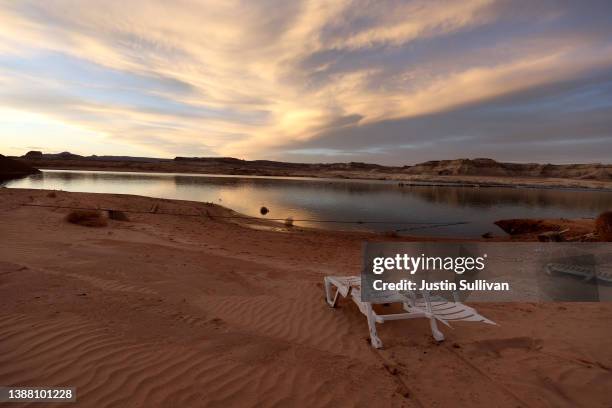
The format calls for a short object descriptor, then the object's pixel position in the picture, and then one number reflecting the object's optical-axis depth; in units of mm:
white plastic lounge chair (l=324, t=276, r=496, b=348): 5223
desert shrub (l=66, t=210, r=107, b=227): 13462
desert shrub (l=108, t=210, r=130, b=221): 15750
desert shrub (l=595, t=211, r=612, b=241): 13094
